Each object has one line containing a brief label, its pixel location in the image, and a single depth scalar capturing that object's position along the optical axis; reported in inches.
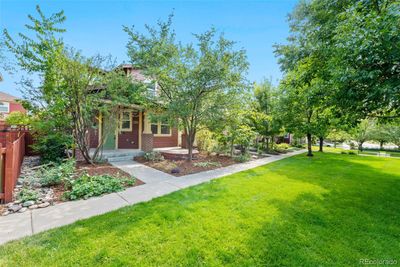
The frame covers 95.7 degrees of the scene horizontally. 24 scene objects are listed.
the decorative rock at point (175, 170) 286.7
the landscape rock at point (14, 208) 149.2
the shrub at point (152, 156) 369.4
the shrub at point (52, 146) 278.2
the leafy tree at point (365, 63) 126.1
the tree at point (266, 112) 566.6
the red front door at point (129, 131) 443.5
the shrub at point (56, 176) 203.8
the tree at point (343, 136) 949.6
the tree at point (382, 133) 932.6
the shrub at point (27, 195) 164.4
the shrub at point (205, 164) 338.0
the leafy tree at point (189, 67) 317.7
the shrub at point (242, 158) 416.1
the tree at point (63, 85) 235.3
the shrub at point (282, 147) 719.7
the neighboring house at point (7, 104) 862.1
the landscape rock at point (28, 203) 157.1
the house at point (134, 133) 403.2
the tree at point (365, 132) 913.5
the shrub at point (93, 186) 180.3
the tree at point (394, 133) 919.0
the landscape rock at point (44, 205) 158.8
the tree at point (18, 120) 298.4
